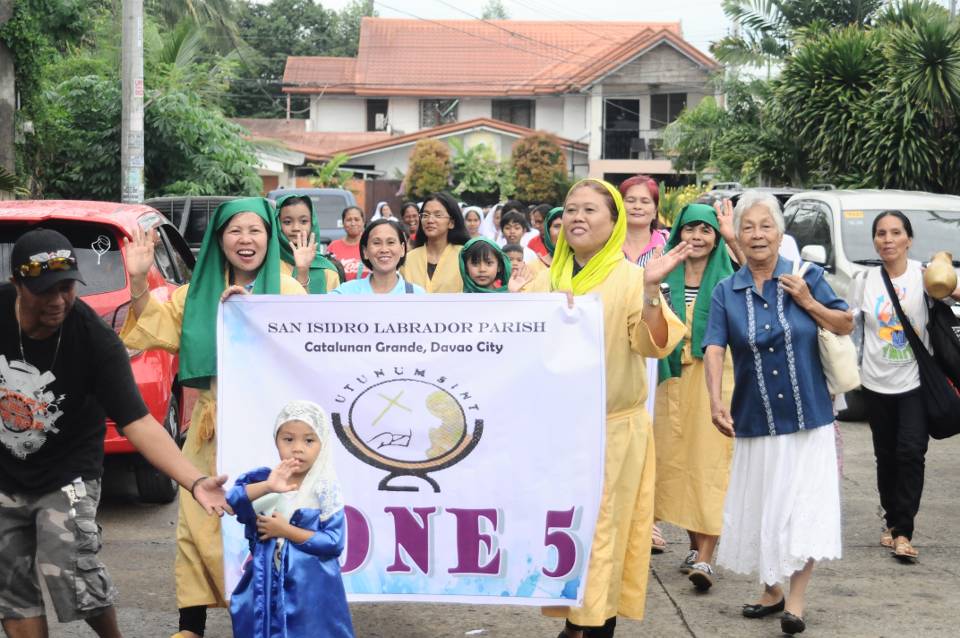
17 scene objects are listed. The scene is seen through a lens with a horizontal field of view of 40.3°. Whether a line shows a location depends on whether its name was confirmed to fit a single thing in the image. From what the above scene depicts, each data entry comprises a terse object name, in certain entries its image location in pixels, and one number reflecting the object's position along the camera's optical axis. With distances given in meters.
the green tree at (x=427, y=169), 36.16
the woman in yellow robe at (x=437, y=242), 8.24
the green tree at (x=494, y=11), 91.50
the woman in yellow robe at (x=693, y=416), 6.59
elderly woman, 5.62
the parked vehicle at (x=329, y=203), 19.98
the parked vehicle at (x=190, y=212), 17.08
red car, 7.12
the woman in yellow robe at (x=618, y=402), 5.15
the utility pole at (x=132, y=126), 15.53
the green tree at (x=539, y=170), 37.06
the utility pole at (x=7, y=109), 16.06
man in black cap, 4.27
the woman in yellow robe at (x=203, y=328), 5.11
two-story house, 44.78
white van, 11.51
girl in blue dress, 4.12
